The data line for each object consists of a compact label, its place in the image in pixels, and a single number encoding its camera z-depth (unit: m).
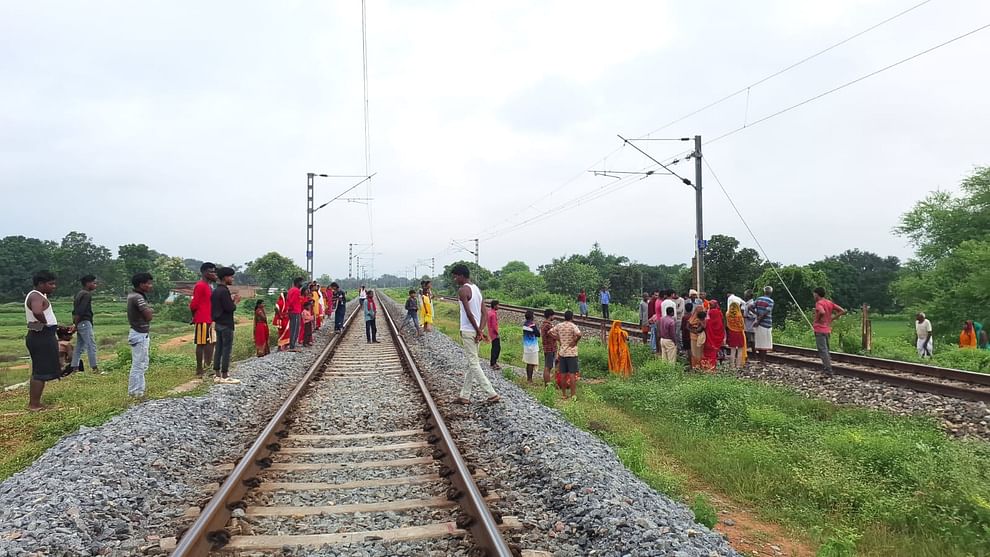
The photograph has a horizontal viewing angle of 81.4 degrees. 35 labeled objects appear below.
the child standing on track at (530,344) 10.19
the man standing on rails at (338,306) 19.09
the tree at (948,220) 34.31
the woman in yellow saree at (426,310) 17.17
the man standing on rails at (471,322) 7.34
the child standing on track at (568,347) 8.78
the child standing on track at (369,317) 16.59
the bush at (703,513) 4.41
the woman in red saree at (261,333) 12.86
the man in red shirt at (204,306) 9.10
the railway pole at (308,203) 27.08
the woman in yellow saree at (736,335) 11.55
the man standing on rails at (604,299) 20.53
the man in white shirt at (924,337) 15.48
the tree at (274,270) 90.81
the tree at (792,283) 30.26
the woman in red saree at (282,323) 13.92
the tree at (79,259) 71.53
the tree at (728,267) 44.91
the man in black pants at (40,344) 7.16
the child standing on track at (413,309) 18.00
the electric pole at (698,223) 16.39
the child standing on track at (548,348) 9.74
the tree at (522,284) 54.34
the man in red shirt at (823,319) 10.49
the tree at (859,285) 69.88
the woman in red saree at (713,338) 11.58
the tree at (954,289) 24.87
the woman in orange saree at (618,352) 11.68
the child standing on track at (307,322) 15.17
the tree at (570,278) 53.12
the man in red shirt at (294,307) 13.18
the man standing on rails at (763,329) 12.71
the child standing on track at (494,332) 11.59
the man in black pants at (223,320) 9.19
